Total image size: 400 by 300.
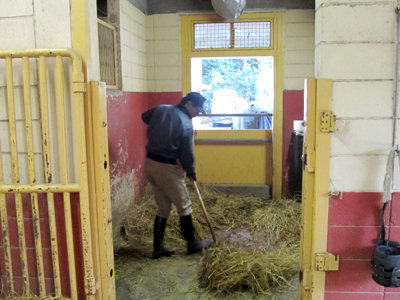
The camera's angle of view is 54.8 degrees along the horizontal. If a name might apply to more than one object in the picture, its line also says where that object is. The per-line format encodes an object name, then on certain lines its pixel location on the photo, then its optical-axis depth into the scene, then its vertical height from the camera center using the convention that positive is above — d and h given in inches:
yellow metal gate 83.7 -15.9
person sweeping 132.3 -17.2
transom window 206.7 +38.9
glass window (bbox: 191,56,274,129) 229.6 +11.5
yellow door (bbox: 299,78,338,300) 82.5 -18.5
